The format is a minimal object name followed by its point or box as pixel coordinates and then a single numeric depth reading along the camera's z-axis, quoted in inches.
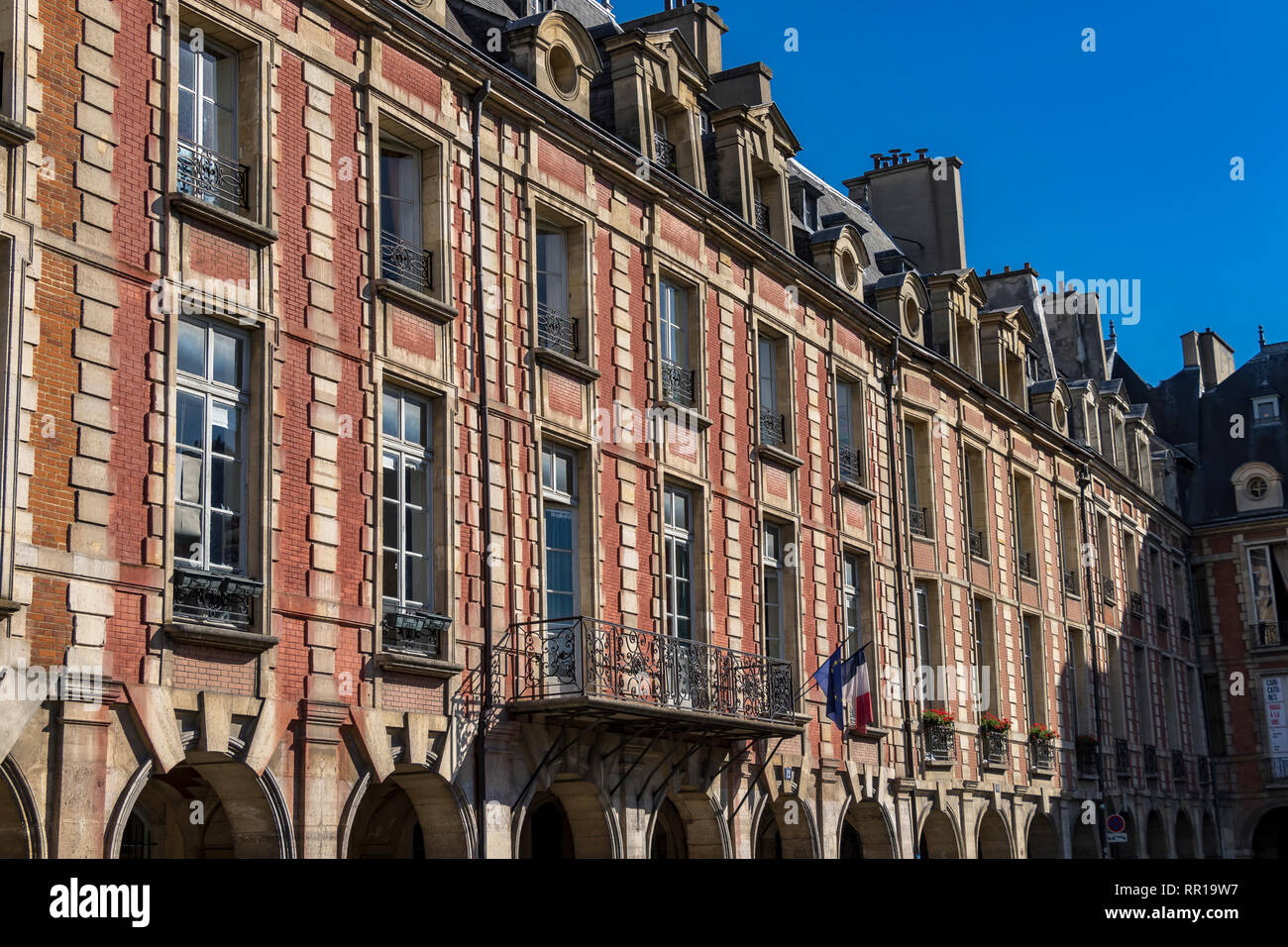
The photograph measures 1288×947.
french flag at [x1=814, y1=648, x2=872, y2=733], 737.0
